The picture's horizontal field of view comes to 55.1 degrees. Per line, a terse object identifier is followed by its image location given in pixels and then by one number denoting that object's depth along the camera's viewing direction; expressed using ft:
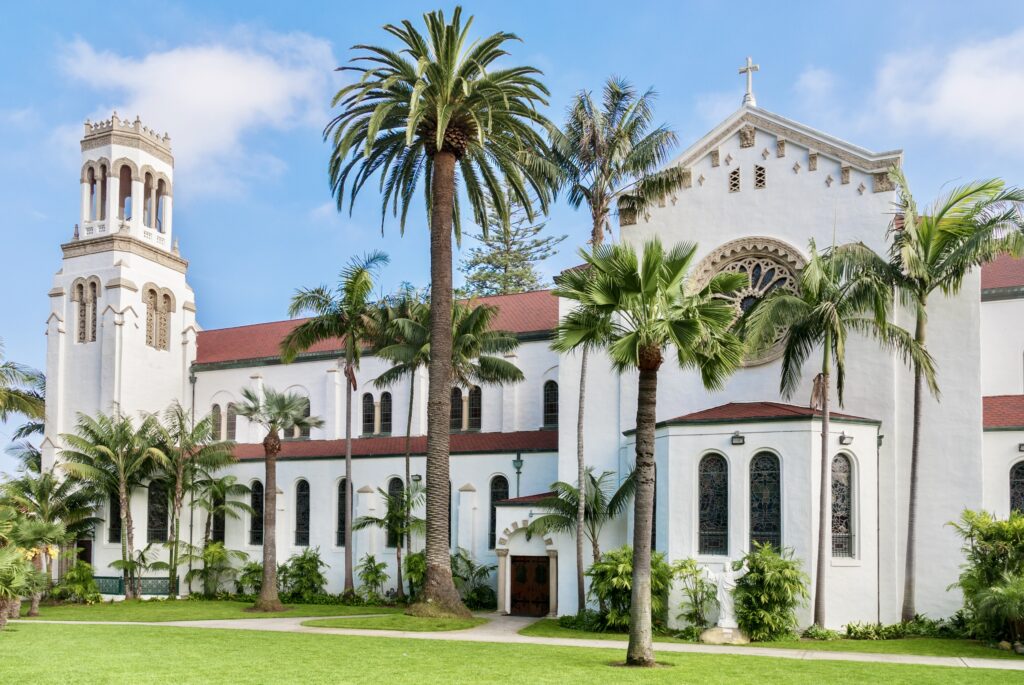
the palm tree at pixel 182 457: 132.57
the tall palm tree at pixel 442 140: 89.45
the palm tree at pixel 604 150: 94.38
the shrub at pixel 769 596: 77.05
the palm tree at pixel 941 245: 78.95
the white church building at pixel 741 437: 84.12
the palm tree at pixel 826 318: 80.02
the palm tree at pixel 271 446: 105.81
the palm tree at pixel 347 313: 112.88
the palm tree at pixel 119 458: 132.05
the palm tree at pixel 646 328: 61.52
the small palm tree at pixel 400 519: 113.32
